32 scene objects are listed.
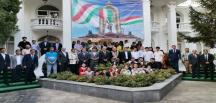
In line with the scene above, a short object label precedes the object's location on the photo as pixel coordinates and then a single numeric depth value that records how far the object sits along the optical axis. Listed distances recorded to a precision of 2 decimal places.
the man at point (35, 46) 9.16
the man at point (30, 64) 7.69
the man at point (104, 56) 8.53
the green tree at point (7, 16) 8.42
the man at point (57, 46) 8.72
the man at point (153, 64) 8.76
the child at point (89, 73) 7.08
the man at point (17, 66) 7.85
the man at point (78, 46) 9.03
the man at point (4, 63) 7.38
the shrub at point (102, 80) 6.35
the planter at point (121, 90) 5.39
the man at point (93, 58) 8.40
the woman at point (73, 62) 8.47
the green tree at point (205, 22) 7.83
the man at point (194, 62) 8.89
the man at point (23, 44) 8.81
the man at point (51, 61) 7.95
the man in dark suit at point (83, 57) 8.33
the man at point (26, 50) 7.88
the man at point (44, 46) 9.13
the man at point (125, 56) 8.78
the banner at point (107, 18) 11.87
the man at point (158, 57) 8.93
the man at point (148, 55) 8.90
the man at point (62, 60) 8.11
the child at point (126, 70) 7.28
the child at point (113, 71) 7.36
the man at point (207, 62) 8.73
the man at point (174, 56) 8.97
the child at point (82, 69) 7.74
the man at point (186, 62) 9.70
